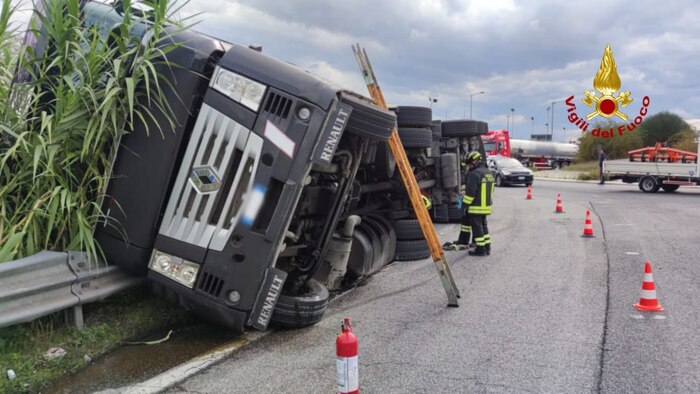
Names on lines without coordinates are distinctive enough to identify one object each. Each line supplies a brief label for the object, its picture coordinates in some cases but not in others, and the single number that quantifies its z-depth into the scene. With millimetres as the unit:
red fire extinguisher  2531
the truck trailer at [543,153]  49338
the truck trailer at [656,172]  19766
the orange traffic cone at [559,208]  13617
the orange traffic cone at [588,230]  9695
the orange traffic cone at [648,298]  5125
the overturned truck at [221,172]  3672
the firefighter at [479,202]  8042
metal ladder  5188
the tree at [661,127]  49594
